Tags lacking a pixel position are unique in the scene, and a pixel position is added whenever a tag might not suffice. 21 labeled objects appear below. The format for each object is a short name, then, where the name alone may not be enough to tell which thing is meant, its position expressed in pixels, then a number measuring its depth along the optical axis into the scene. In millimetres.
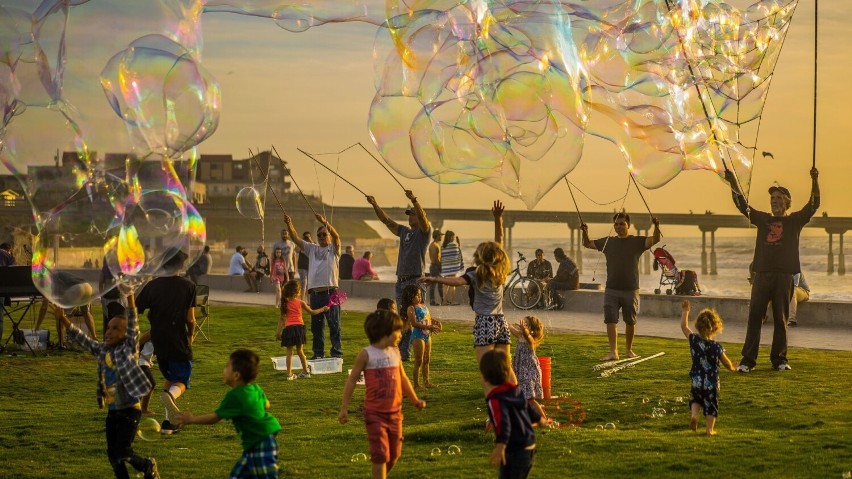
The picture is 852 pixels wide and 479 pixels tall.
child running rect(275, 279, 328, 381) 13828
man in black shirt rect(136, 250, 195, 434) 10336
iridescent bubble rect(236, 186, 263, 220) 19625
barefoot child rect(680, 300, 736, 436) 9695
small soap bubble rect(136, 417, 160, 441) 8736
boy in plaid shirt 8008
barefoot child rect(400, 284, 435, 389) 12469
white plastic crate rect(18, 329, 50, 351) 17172
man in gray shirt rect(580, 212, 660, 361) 14664
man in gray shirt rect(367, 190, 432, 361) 13516
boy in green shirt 6973
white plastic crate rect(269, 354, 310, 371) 14914
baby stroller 26853
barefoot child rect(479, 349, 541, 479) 6922
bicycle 24938
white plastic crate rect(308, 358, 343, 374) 14328
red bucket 11531
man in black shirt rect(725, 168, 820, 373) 13594
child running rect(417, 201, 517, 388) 9664
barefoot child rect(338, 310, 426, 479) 7578
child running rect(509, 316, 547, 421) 10695
